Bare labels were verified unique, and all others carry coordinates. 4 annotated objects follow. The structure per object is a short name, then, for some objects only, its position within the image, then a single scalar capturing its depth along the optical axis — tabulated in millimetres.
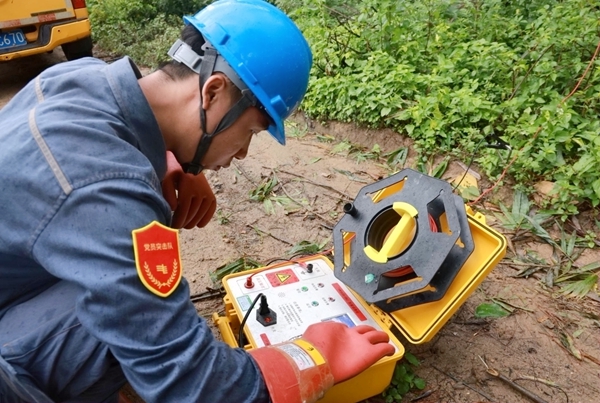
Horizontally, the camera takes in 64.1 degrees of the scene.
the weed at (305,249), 2717
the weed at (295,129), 4133
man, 1137
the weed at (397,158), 3480
